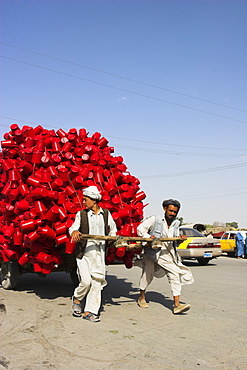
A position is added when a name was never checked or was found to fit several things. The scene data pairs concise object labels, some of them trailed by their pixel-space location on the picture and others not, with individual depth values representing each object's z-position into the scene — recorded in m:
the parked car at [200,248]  16.31
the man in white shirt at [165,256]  7.04
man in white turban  6.40
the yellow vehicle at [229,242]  23.16
